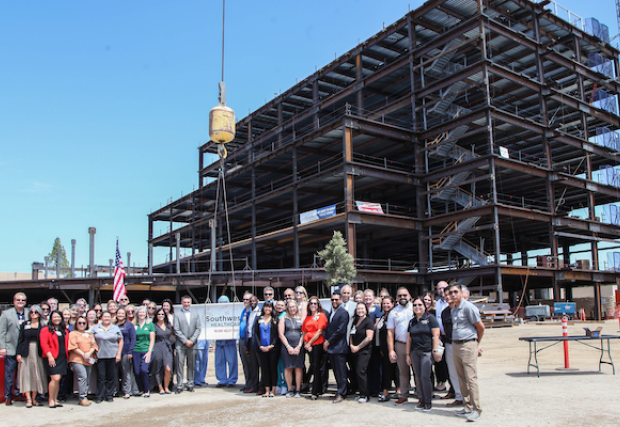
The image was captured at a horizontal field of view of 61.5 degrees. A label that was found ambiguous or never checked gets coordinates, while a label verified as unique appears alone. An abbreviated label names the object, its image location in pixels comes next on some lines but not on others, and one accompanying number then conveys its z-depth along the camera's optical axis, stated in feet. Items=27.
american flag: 83.51
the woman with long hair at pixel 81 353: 32.73
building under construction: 119.75
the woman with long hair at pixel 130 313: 35.81
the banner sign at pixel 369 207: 118.32
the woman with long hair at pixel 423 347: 27.71
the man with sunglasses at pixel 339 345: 30.78
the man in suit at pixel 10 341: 32.71
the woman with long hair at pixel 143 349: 35.17
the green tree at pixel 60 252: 317.22
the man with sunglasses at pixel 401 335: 29.43
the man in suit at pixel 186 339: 37.14
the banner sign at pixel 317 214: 121.29
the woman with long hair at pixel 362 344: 30.50
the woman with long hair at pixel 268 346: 33.71
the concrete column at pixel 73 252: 161.99
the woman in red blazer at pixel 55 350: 32.04
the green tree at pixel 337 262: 101.60
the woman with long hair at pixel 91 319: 34.22
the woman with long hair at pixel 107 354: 33.42
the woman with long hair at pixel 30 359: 32.37
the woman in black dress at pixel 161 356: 35.78
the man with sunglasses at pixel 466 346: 25.45
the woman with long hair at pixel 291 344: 32.96
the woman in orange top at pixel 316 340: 31.89
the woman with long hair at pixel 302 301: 33.99
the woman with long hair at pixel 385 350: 30.96
